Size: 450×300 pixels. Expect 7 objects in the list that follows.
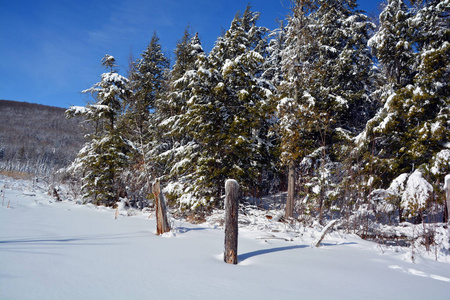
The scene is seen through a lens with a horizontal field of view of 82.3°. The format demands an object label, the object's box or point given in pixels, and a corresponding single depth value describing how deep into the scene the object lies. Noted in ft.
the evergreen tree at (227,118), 35.35
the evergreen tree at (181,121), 37.17
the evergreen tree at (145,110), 50.77
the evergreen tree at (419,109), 31.45
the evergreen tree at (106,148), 43.09
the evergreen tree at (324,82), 37.09
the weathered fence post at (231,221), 13.16
